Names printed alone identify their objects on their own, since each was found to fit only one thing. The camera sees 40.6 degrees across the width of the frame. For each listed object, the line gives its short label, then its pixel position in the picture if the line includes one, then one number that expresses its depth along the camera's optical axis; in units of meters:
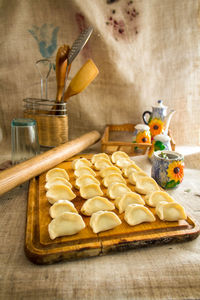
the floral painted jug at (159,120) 1.28
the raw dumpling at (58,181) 0.84
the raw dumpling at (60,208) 0.68
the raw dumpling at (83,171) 0.94
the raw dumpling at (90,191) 0.79
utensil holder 1.22
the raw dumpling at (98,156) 1.06
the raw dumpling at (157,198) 0.75
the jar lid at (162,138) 1.11
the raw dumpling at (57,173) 0.92
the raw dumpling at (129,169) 0.94
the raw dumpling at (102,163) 1.01
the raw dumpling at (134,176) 0.88
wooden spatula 1.20
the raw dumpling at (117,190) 0.79
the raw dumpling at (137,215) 0.67
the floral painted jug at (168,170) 0.91
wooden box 1.18
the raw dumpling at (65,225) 0.61
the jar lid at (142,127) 1.23
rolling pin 0.81
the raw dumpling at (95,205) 0.70
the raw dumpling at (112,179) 0.87
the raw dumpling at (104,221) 0.63
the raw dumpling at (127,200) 0.73
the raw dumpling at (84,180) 0.85
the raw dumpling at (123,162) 1.04
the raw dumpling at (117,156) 1.09
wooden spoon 1.17
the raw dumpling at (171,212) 0.68
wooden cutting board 0.58
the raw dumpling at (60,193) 0.76
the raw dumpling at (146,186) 0.82
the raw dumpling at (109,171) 0.93
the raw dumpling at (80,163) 1.00
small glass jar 1.05
